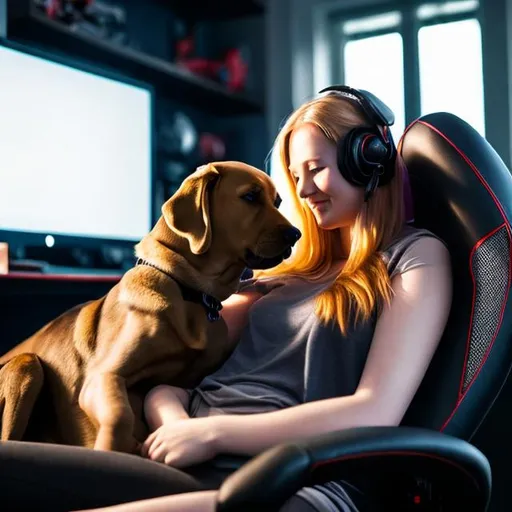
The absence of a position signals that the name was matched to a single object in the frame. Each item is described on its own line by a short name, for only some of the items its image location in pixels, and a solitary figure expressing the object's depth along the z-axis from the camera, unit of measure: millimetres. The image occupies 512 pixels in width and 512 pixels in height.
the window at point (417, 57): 3609
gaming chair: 721
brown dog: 1286
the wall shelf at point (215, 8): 3465
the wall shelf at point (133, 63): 2453
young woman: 1017
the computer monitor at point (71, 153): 1940
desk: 1588
